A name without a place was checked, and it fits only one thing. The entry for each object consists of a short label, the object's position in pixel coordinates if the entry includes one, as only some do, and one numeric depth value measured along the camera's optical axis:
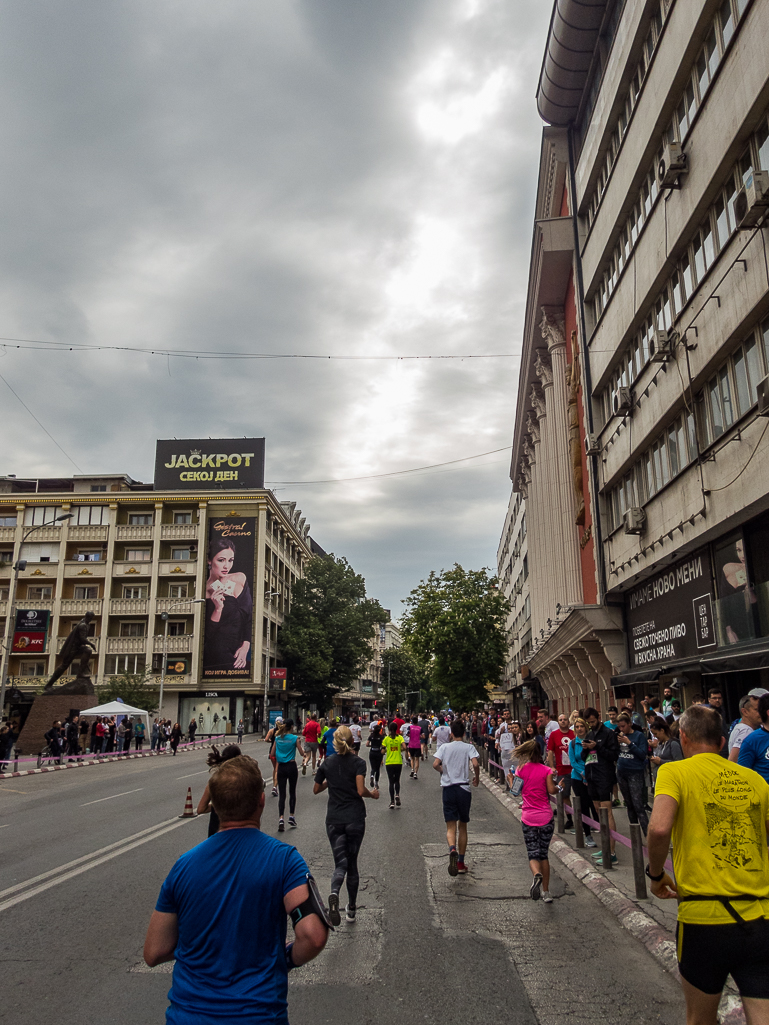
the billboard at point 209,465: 63.34
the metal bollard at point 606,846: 8.89
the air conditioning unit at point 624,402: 20.78
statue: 36.03
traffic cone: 13.40
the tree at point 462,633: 50.53
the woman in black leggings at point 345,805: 7.31
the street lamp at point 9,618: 28.58
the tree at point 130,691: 49.12
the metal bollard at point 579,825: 10.36
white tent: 34.44
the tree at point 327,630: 66.94
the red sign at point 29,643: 53.75
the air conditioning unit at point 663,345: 17.31
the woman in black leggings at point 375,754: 17.15
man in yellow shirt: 3.45
